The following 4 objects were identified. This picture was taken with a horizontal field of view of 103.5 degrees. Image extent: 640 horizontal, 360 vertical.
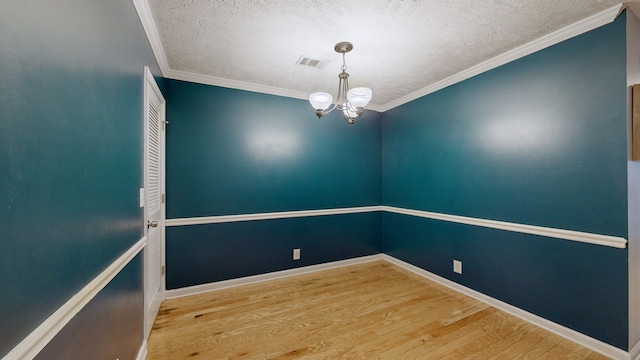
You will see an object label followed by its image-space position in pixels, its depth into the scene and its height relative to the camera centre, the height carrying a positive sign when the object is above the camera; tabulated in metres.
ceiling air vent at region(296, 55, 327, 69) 2.54 +1.25
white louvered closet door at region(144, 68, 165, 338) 1.96 -0.15
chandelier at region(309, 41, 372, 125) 2.08 +0.71
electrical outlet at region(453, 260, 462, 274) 2.94 -0.99
